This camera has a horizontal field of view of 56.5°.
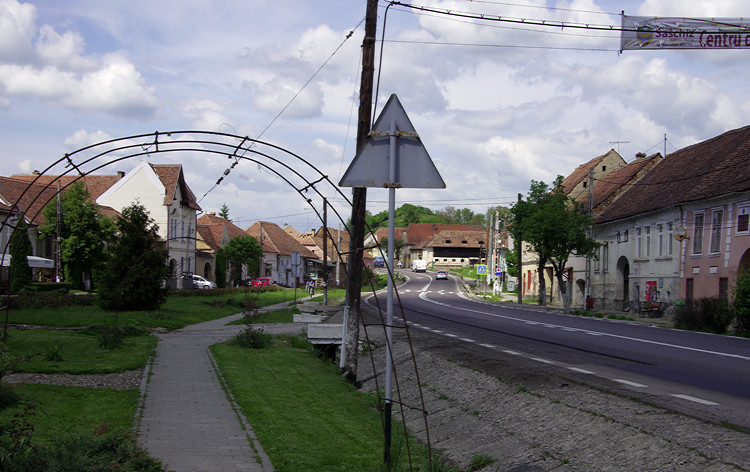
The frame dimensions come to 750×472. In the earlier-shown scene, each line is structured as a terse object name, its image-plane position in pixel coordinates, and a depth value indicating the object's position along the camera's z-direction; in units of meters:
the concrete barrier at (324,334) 15.79
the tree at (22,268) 38.00
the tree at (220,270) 72.44
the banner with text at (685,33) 18.92
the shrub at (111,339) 17.22
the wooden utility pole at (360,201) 12.28
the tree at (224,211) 144.11
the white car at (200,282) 65.69
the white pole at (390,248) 6.14
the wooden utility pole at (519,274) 57.09
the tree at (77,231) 44.69
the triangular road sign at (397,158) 6.39
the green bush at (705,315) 24.70
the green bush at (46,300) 28.38
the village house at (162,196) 63.69
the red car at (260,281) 66.76
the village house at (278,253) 91.75
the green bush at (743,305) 23.65
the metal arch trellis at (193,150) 8.96
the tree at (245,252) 72.25
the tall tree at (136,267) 29.02
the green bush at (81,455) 5.00
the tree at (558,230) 44.84
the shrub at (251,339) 18.28
